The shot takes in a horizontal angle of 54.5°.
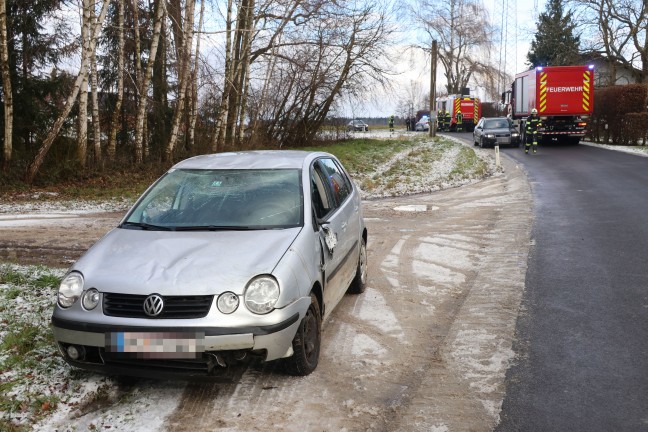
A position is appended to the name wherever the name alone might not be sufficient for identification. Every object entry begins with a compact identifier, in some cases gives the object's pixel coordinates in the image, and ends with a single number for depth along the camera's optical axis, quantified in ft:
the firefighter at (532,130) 87.45
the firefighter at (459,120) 177.93
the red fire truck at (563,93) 91.40
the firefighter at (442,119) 184.34
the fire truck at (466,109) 176.76
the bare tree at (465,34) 206.28
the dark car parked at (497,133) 97.81
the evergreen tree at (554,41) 145.59
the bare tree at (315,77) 85.76
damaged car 12.97
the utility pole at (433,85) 126.00
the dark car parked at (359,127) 121.45
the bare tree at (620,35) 125.72
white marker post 70.62
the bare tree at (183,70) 55.26
